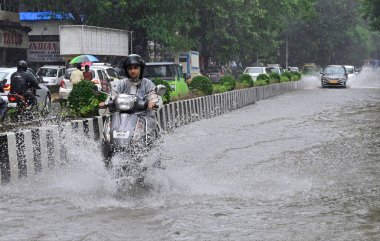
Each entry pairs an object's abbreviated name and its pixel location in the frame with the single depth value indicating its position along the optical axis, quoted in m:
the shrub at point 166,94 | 17.88
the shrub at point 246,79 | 32.03
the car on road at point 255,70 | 45.72
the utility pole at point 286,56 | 81.52
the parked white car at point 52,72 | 35.66
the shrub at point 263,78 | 36.35
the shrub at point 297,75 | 49.26
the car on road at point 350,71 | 55.12
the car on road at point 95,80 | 24.99
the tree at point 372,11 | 52.31
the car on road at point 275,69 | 53.00
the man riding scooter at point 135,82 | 8.48
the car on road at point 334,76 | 46.56
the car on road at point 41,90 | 20.67
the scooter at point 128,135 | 7.96
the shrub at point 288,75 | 45.52
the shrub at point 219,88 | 25.78
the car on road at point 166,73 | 22.92
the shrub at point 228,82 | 27.96
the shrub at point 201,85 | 23.52
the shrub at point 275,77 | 40.14
